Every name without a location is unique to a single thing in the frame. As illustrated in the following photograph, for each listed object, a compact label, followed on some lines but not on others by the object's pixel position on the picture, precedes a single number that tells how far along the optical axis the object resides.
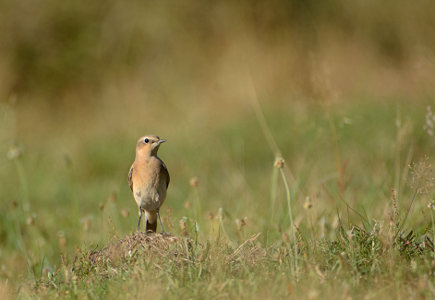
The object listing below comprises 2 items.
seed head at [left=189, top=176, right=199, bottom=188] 8.52
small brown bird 8.41
